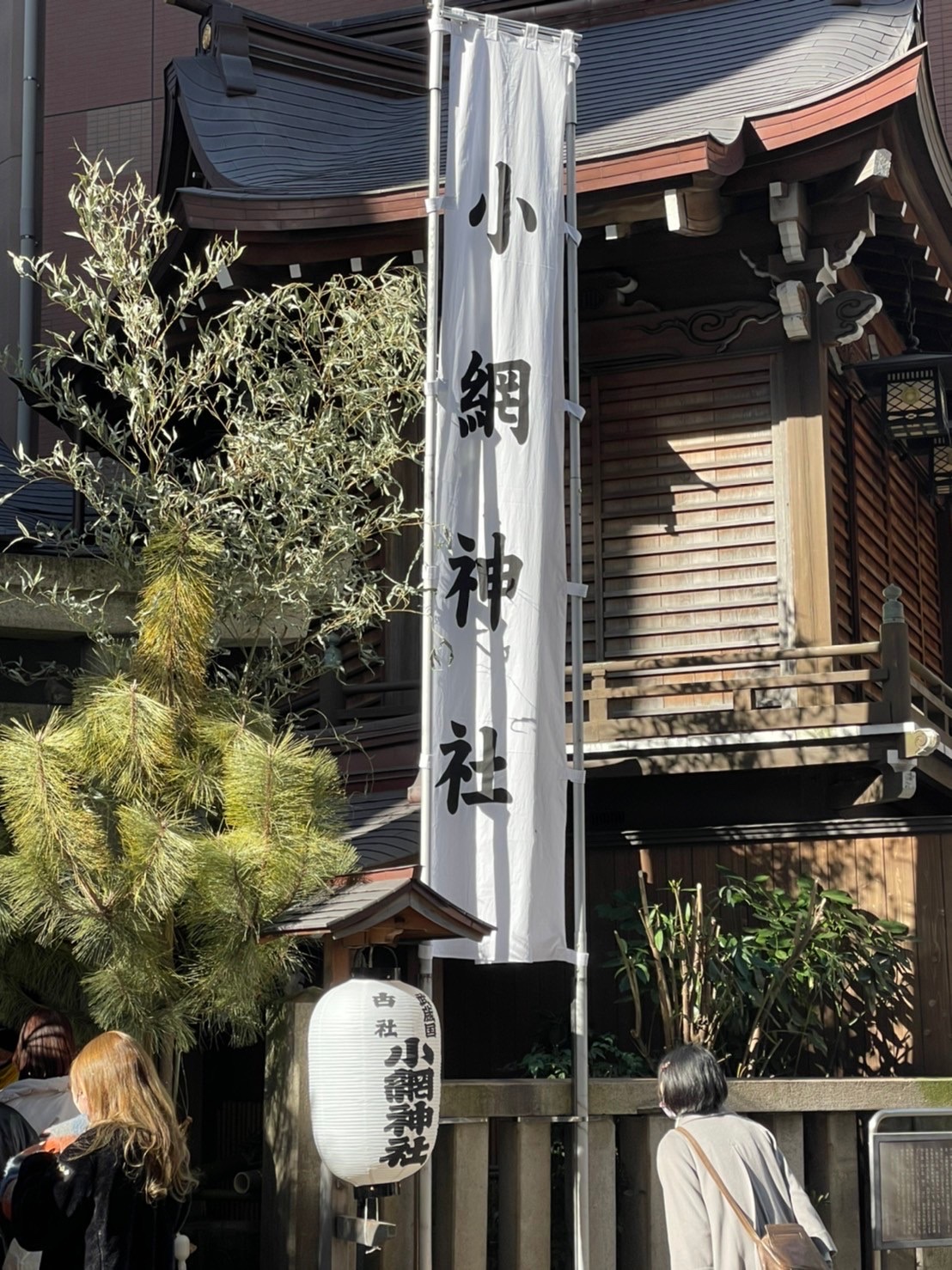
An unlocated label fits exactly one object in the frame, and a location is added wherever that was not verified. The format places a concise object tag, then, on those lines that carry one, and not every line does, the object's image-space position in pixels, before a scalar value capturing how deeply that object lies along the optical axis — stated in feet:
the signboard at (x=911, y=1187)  22.50
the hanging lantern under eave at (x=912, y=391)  34.65
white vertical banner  23.77
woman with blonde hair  13.96
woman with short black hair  14.76
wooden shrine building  30.25
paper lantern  19.54
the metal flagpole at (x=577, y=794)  22.71
